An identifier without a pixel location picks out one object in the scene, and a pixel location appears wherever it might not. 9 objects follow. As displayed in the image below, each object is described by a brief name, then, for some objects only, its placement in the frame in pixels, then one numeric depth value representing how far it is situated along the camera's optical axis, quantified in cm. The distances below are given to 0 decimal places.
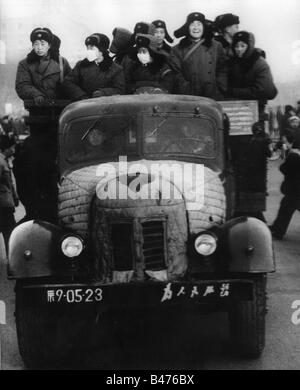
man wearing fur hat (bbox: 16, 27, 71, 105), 691
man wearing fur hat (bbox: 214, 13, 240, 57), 702
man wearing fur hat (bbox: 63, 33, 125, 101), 679
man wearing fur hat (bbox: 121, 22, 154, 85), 691
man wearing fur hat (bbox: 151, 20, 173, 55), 728
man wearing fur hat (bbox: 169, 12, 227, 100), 696
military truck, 473
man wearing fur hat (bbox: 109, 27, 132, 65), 723
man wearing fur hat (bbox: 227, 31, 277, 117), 676
